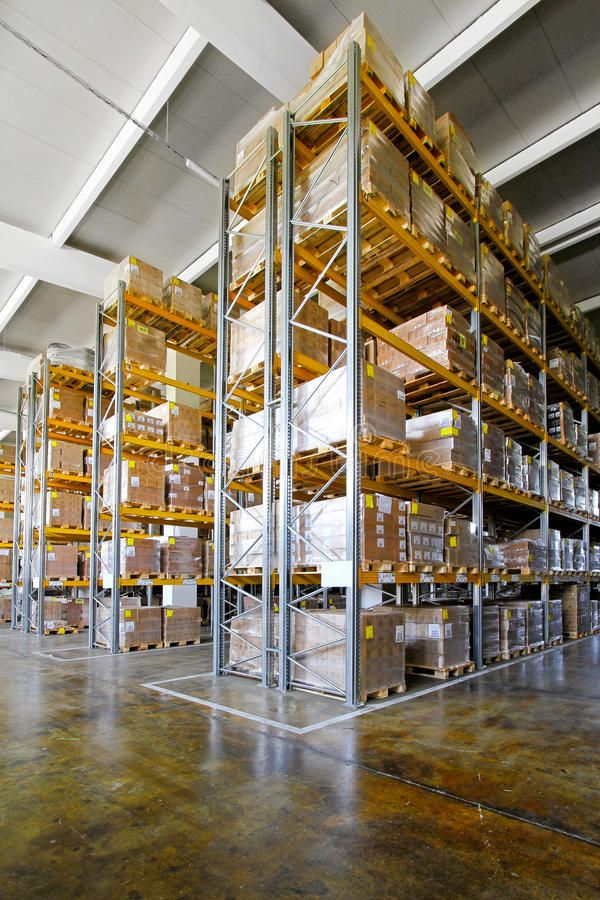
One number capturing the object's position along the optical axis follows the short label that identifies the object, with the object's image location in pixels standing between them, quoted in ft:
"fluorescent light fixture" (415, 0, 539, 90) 22.49
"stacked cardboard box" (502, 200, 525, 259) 29.78
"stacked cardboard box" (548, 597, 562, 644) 32.05
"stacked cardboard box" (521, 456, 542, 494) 30.25
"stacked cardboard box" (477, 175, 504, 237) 27.40
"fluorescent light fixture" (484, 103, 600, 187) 27.86
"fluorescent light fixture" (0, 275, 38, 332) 42.80
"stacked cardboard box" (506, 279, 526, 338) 29.71
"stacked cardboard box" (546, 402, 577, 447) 35.29
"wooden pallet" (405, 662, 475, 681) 22.09
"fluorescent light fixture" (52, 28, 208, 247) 25.26
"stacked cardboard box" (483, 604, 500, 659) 25.65
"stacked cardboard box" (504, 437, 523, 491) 28.31
